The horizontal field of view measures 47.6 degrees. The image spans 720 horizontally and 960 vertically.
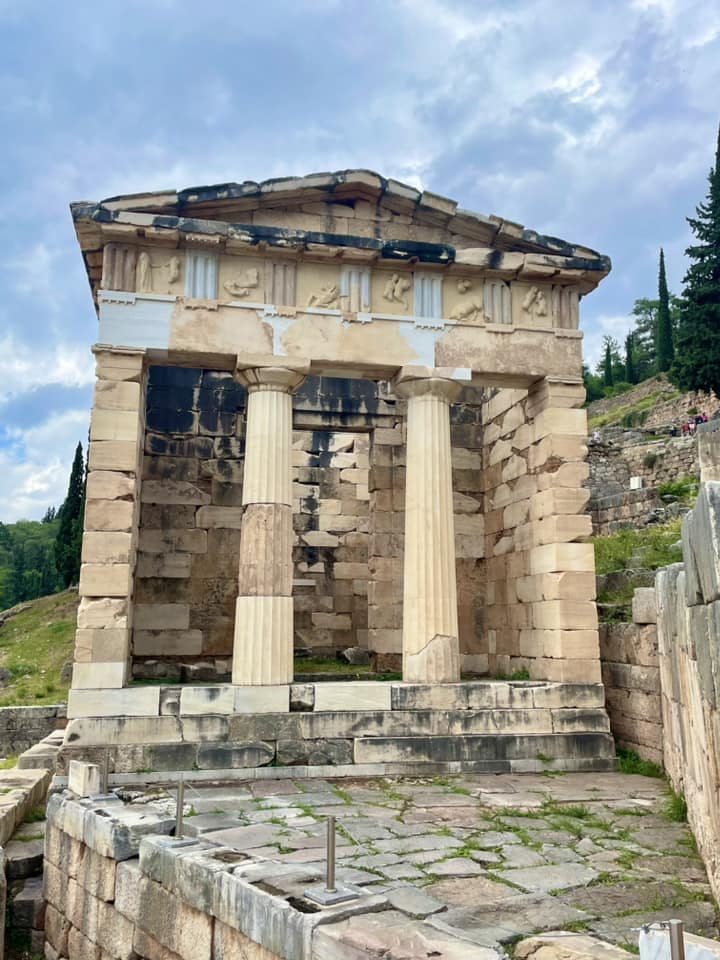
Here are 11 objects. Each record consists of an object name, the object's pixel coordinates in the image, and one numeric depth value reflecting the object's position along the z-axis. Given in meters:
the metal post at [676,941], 2.93
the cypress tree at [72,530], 29.64
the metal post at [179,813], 6.38
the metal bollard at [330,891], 4.66
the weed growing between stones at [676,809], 7.88
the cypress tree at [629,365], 56.78
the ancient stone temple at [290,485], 10.28
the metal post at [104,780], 8.04
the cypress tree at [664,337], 48.92
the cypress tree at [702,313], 30.72
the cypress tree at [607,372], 59.55
